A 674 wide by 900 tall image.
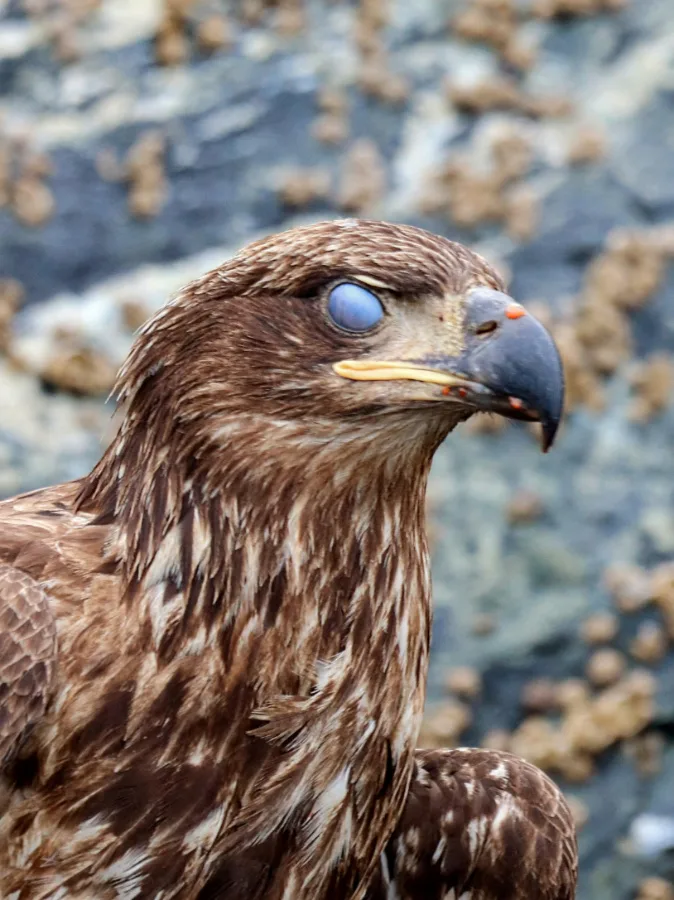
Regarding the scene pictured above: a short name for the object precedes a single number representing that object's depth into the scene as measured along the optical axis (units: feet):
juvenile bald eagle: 14.47
